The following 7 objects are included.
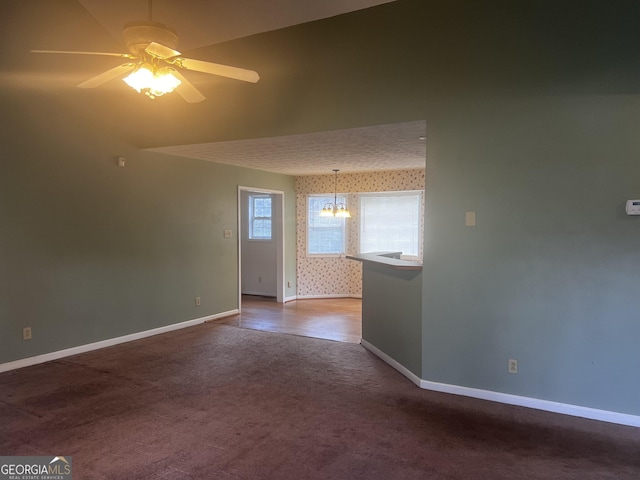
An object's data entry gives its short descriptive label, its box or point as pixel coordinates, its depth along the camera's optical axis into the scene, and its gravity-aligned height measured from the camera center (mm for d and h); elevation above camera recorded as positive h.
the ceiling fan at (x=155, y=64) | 2205 +1006
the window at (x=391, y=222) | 7375 +58
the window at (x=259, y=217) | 8109 +168
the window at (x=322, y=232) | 7953 -138
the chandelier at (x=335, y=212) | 6981 +233
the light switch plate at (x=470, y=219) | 3252 +50
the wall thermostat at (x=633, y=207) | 2785 +126
